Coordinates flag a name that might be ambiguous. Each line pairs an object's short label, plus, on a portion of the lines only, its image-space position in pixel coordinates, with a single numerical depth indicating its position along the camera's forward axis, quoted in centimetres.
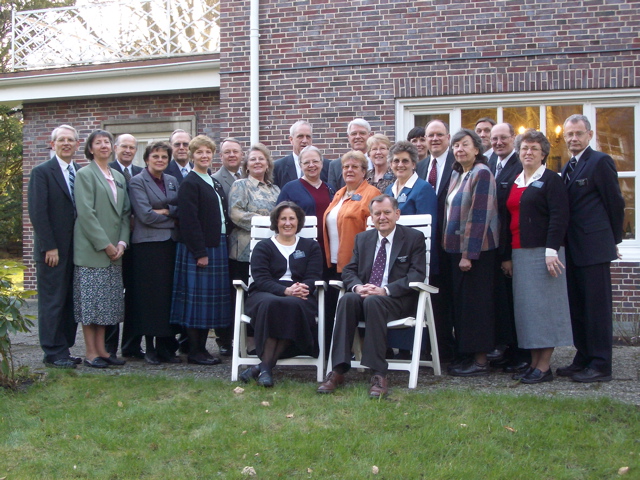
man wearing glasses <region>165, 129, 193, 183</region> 668
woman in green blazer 595
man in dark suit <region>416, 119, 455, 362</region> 588
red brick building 832
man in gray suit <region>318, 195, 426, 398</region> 498
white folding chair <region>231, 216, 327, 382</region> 539
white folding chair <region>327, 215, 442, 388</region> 510
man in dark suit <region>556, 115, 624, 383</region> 529
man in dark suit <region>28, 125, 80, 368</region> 594
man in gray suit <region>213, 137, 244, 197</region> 657
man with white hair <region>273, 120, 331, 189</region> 671
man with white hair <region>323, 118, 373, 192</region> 654
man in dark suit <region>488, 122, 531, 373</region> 561
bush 516
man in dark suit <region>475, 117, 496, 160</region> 655
